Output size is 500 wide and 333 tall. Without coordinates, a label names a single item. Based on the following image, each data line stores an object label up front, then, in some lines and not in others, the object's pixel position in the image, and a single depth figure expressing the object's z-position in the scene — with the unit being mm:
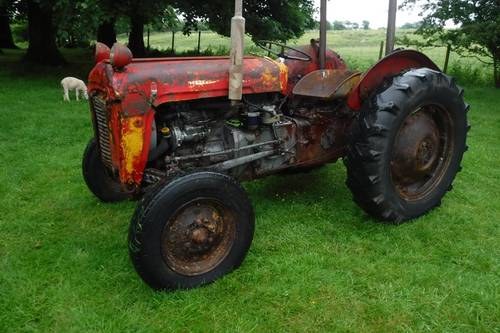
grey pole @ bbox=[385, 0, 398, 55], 3699
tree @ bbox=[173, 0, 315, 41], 11023
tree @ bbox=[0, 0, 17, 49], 20181
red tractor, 2908
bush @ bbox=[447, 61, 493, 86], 12070
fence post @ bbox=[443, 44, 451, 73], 11381
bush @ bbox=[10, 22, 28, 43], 27312
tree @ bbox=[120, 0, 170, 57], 9688
